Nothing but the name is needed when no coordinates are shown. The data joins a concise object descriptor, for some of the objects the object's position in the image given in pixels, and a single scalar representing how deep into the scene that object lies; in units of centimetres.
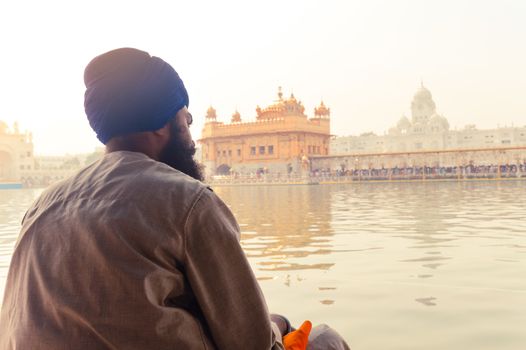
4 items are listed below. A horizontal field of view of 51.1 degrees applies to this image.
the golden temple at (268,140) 4547
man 114
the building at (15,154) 5812
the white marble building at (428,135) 7086
